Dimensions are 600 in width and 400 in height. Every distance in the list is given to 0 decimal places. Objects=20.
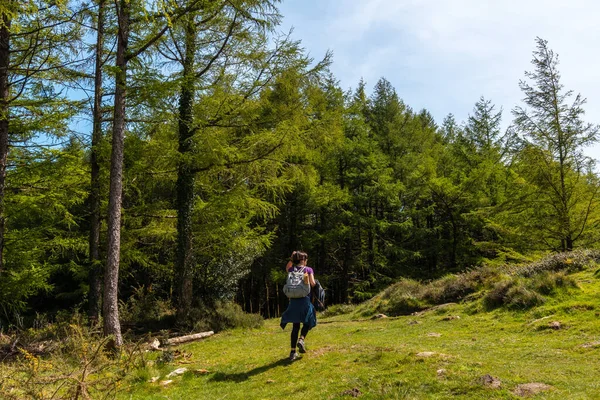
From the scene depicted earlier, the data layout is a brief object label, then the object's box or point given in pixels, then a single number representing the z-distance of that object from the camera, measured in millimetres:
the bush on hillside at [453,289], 11008
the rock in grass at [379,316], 11461
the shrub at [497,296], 8828
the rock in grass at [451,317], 8836
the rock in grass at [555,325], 6500
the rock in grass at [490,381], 3455
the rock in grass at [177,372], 5527
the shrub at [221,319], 10547
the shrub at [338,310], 15020
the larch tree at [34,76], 8492
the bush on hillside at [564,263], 9914
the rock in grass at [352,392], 3727
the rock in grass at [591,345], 5148
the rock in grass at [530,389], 3330
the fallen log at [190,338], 9220
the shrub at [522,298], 7988
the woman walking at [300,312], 5344
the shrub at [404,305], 11409
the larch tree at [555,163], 14156
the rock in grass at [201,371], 5503
